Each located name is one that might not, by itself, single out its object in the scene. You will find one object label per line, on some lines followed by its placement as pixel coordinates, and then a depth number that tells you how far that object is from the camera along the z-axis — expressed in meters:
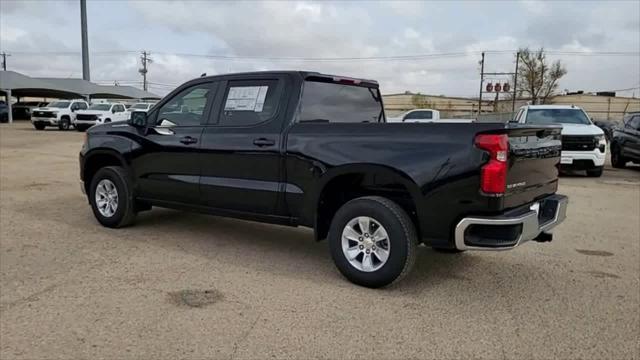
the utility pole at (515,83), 57.82
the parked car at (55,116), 34.19
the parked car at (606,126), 31.55
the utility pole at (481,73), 64.46
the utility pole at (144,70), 87.77
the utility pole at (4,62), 96.29
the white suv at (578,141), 13.11
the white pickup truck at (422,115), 23.36
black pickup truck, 4.32
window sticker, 5.65
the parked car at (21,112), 53.54
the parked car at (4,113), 45.65
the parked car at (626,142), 15.14
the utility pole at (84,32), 46.69
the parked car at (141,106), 35.01
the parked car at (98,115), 32.69
